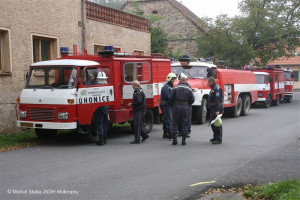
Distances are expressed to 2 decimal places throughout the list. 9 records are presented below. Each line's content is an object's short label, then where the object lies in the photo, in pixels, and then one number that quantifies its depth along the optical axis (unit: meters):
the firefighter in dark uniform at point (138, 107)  10.95
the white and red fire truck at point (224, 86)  15.68
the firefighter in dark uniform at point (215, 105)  10.99
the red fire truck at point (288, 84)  29.83
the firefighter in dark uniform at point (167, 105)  11.80
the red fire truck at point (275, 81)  25.78
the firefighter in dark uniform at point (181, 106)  10.68
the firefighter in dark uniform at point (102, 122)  10.65
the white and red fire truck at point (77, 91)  10.30
